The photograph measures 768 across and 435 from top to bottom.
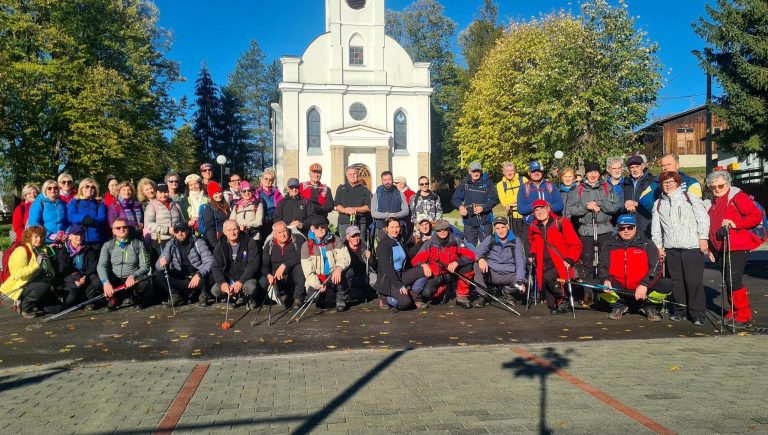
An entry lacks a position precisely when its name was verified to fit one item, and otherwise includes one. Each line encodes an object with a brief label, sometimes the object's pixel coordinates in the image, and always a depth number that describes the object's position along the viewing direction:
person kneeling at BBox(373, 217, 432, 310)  8.78
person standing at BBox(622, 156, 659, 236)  8.78
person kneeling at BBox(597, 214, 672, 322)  7.78
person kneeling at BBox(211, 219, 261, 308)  8.95
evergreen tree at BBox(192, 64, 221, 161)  62.09
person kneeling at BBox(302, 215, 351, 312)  8.77
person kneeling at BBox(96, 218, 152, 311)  9.09
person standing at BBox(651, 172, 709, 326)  7.43
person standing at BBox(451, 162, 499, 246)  10.27
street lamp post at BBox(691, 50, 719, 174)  24.48
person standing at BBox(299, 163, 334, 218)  10.56
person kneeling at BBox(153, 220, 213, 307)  9.24
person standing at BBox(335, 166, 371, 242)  10.82
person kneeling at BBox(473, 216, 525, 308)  8.98
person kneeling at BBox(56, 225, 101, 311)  9.03
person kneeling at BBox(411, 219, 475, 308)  8.93
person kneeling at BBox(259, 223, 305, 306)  8.93
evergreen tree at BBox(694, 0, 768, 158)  22.91
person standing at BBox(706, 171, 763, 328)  7.23
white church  36.62
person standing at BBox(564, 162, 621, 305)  8.84
